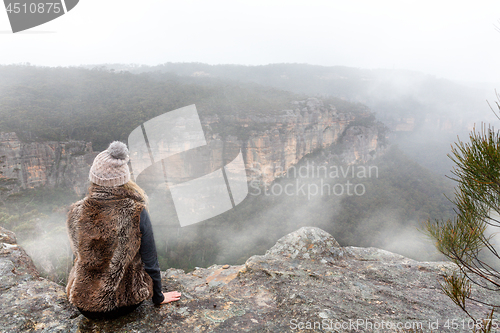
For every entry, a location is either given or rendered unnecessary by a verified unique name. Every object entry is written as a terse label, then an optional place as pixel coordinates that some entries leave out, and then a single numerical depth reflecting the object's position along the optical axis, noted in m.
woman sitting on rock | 1.40
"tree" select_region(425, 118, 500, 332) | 1.65
